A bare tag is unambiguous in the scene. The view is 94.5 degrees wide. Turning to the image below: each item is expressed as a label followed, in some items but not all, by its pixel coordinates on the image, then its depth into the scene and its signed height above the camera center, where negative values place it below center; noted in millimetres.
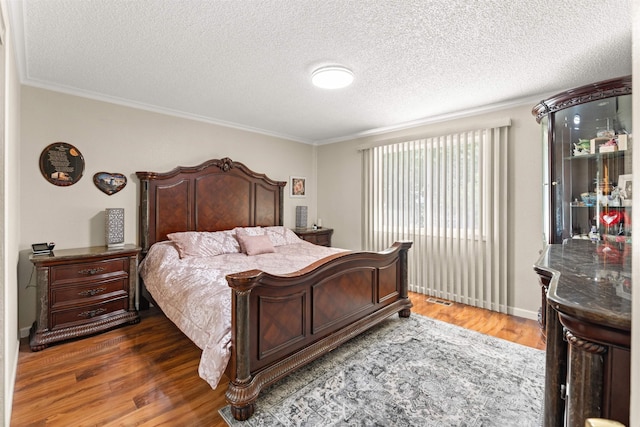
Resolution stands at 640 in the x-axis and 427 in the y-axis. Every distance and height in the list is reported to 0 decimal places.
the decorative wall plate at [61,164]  2895 +501
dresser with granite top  691 -353
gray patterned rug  1732 -1181
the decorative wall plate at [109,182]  3203 +354
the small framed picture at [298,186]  5145 +491
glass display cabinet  2236 +431
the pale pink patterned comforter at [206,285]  1788 -579
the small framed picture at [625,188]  2116 +183
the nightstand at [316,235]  4743 -357
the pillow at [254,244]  3574 -379
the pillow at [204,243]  3258 -344
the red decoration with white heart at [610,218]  2268 -40
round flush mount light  2492 +1186
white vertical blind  3465 +47
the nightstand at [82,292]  2562 -738
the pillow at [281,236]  4180 -327
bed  1787 -543
